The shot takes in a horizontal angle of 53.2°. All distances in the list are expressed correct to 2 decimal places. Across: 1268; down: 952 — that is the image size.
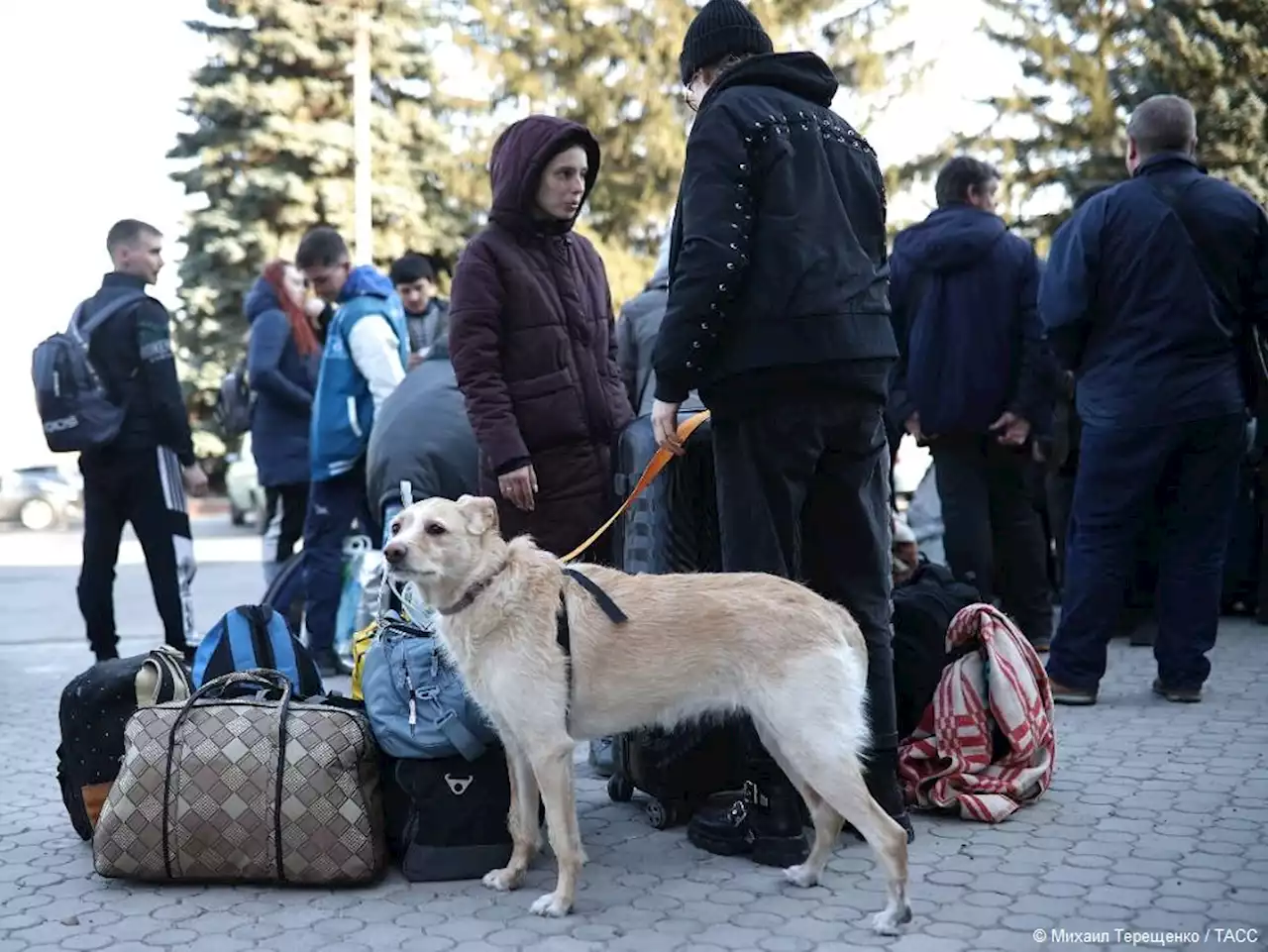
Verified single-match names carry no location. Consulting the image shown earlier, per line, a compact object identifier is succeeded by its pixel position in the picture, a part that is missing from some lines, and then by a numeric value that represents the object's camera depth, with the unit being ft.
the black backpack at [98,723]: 14.11
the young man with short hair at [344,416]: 22.74
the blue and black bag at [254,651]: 14.71
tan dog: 11.52
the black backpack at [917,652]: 15.44
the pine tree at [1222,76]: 67.21
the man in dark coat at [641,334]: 17.84
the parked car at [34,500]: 82.89
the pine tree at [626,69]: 88.28
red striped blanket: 14.58
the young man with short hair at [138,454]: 21.97
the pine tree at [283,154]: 99.71
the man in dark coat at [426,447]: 19.81
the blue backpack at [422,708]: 12.85
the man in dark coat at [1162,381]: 18.62
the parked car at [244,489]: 76.99
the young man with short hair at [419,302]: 30.09
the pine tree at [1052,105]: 82.58
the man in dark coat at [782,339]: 12.37
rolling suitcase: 14.33
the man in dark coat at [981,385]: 21.93
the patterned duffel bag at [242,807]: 12.46
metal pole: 93.26
